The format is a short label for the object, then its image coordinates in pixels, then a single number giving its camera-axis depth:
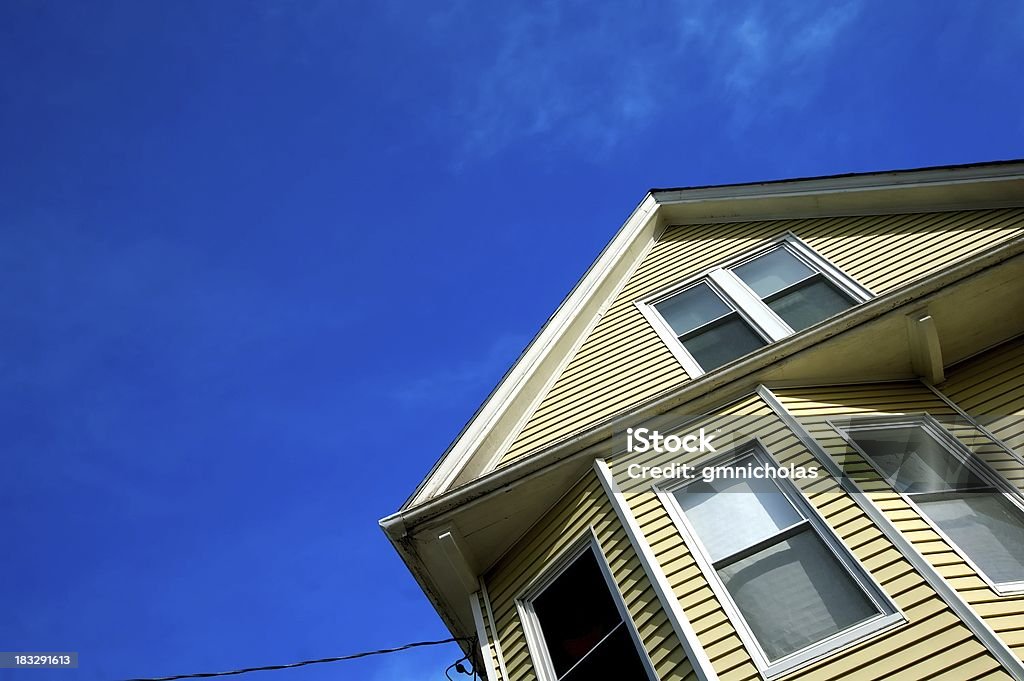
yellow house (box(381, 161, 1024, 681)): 5.43
